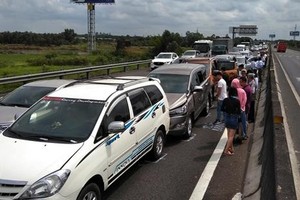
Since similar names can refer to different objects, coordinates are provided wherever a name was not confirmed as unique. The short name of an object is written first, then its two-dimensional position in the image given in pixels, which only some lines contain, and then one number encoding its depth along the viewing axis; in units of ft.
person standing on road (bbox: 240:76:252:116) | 27.79
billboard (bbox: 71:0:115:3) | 159.36
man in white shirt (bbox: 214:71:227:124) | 30.32
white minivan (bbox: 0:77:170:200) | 11.78
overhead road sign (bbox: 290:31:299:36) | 406.13
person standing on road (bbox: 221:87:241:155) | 21.96
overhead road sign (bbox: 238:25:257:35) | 241.37
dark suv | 25.16
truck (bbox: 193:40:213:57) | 120.99
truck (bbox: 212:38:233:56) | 122.35
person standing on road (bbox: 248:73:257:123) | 31.33
